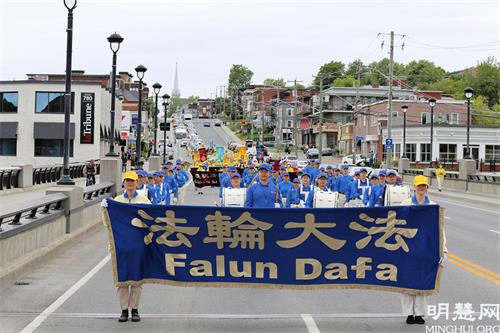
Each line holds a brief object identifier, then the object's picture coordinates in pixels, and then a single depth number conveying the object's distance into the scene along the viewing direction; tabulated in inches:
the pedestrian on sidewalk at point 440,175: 1670.8
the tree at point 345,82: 5654.5
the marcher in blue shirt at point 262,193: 463.8
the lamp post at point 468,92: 1493.5
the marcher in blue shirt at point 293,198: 583.2
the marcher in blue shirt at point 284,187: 646.3
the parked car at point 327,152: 4051.7
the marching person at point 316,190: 552.7
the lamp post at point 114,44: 951.5
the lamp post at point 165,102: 1946.4
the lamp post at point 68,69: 647.1
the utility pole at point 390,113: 2100.1
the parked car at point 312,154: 3468.5
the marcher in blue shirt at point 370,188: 634.2
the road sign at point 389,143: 2039.6
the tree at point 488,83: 4648.1
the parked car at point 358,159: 2924.7
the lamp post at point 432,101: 1813.4
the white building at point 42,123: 2436.0
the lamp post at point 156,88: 1656.5
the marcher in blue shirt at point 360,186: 686.5
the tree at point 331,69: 6515.8
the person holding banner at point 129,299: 339.6
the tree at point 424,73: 6023.6
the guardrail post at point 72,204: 609.0
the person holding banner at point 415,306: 337.4
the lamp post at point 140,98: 1299.2
